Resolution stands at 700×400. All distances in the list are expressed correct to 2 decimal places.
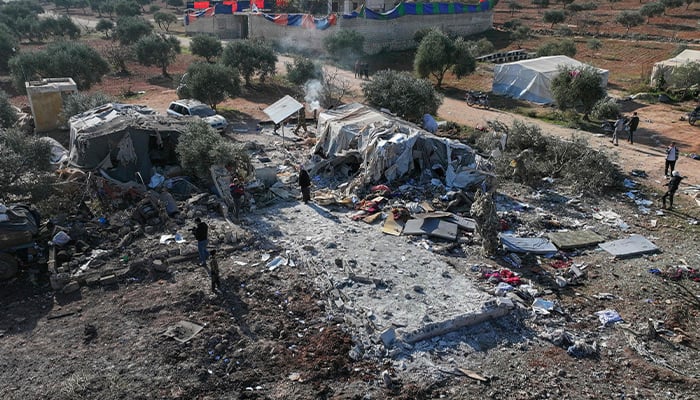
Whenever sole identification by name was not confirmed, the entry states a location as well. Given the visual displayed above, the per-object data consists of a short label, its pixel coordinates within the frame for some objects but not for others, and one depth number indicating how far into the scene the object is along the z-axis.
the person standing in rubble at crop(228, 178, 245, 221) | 12.64
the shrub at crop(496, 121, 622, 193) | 14.37
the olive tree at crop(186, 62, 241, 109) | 22.36
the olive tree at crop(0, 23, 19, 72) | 33.31
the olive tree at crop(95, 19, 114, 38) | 51.25
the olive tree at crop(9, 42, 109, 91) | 26.08
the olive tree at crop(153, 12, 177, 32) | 57.22
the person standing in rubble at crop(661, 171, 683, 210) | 12.95
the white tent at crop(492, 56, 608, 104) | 25.72
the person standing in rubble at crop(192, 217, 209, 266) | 9.98
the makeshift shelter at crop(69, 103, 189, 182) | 14.09
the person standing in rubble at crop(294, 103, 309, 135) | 20.20
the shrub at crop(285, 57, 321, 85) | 26.78
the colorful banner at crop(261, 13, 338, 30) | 38.06
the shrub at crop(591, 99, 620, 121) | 21.50
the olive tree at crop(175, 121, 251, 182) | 13.41
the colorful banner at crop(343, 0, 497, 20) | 37.84
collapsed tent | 14.12
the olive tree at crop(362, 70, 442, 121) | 19.92
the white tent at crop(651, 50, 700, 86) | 26.50
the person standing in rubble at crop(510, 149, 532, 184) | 14.91
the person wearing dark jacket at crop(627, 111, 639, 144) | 18.69
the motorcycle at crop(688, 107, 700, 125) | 21.33
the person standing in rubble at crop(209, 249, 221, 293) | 9.27
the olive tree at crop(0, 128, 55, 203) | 12.32
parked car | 19.25
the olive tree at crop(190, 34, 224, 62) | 34.66
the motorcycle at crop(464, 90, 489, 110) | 25.05
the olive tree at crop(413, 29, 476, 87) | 28.44
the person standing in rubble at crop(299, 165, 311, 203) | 13.34
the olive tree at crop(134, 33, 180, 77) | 32.44
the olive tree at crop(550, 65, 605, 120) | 21.25
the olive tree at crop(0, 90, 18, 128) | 19.23
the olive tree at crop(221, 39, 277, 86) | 28.22
